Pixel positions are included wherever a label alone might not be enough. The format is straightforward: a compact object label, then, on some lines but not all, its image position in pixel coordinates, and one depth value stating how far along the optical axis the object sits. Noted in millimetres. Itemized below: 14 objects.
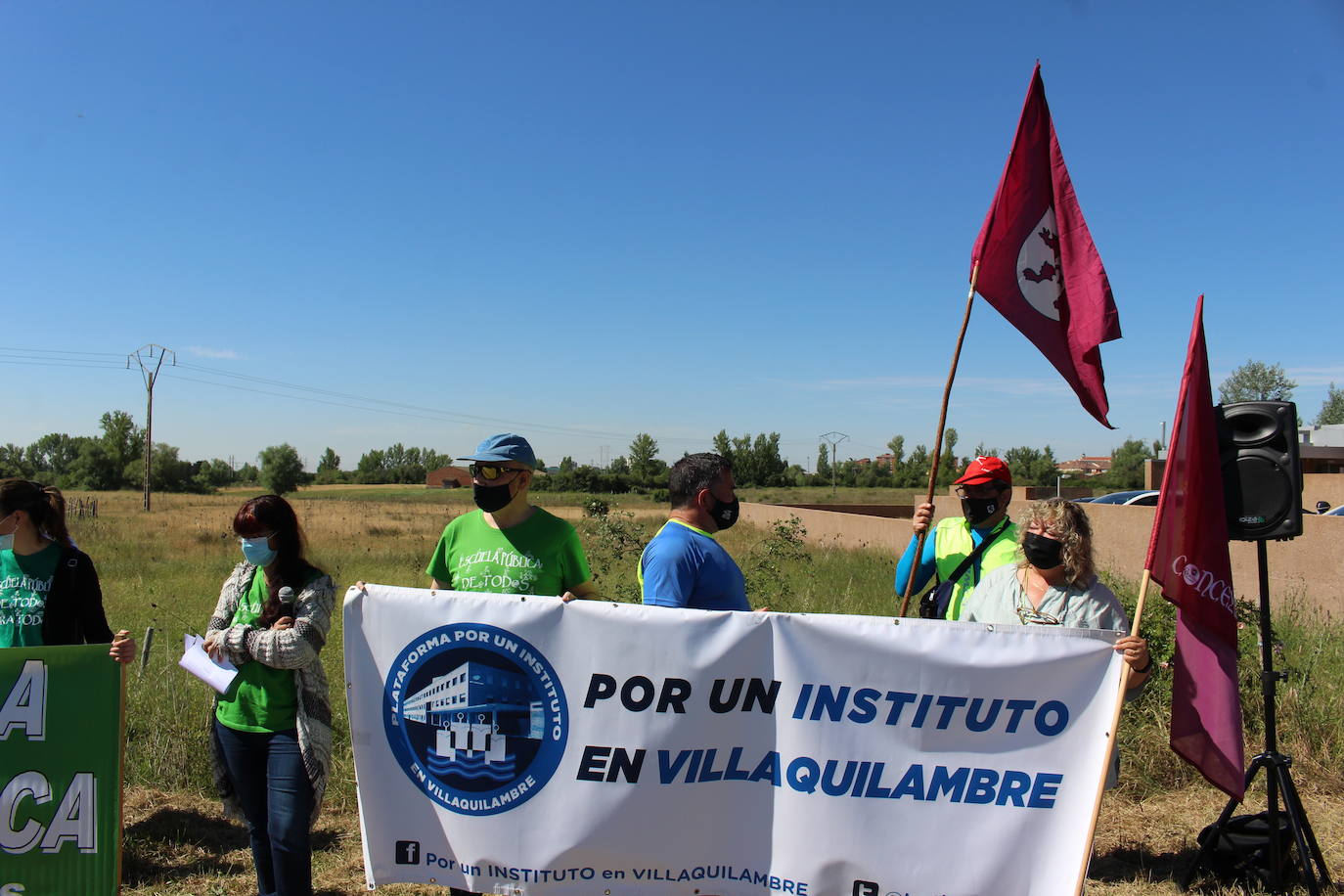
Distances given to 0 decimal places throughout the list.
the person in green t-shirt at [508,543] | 3711
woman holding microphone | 3375
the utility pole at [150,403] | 49438
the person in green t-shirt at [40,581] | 3891
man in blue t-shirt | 3393
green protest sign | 3518
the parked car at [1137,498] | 20872
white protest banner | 3139
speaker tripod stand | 3755
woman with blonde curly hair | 3490
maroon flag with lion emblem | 4246
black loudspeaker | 3713
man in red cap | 4180
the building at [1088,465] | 151075
